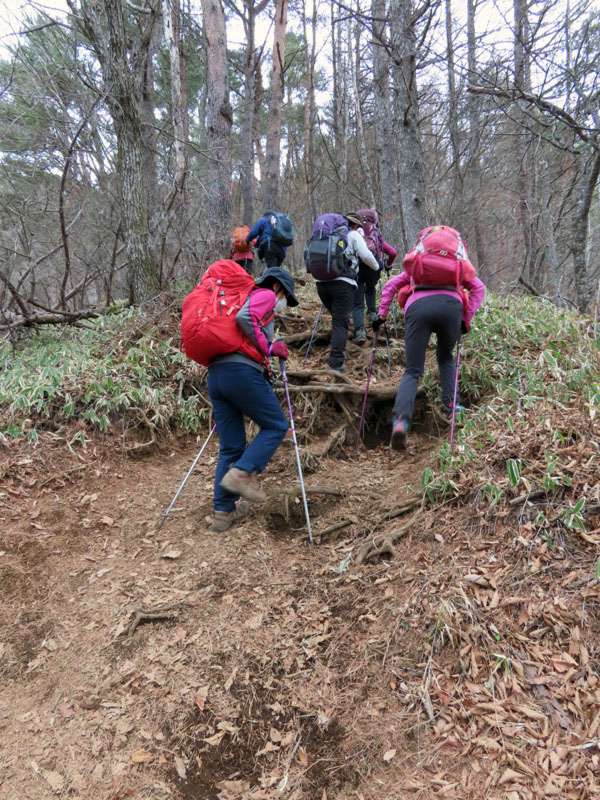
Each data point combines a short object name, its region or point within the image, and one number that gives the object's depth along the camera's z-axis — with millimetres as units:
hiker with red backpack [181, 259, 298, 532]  3340
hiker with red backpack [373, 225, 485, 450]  3840
